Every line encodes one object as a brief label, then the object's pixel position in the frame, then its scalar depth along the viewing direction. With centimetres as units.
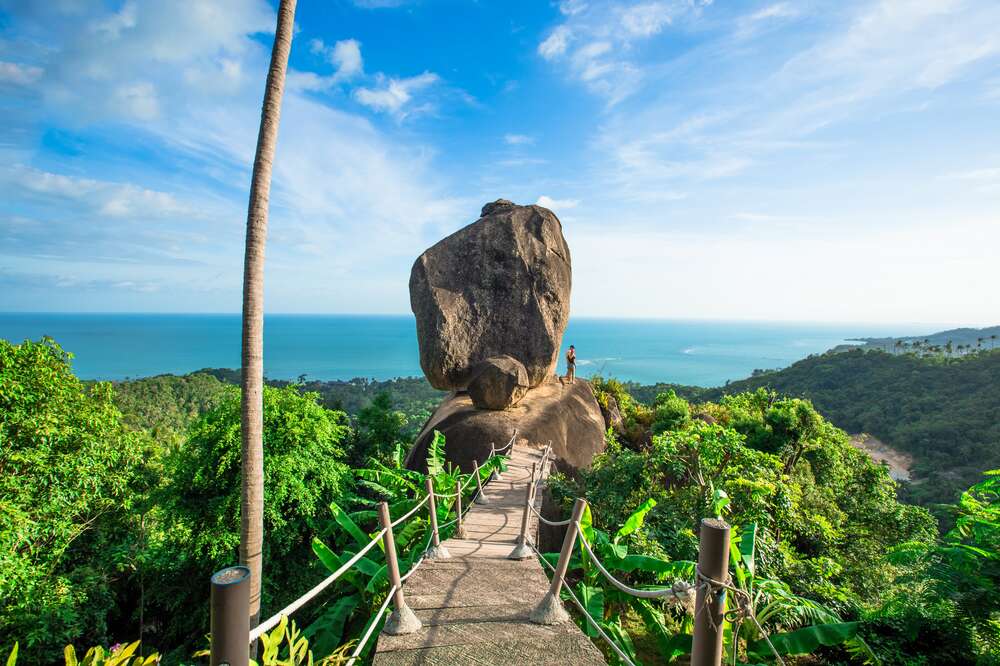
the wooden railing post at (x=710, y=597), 214
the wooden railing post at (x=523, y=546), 530
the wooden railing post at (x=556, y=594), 379
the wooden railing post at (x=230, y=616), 179
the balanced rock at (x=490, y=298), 1478
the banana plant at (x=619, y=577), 458
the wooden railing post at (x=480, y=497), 764
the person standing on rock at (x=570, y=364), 1777
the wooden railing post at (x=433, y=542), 512
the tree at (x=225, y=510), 900
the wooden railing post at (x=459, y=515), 613
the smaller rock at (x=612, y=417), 1865
